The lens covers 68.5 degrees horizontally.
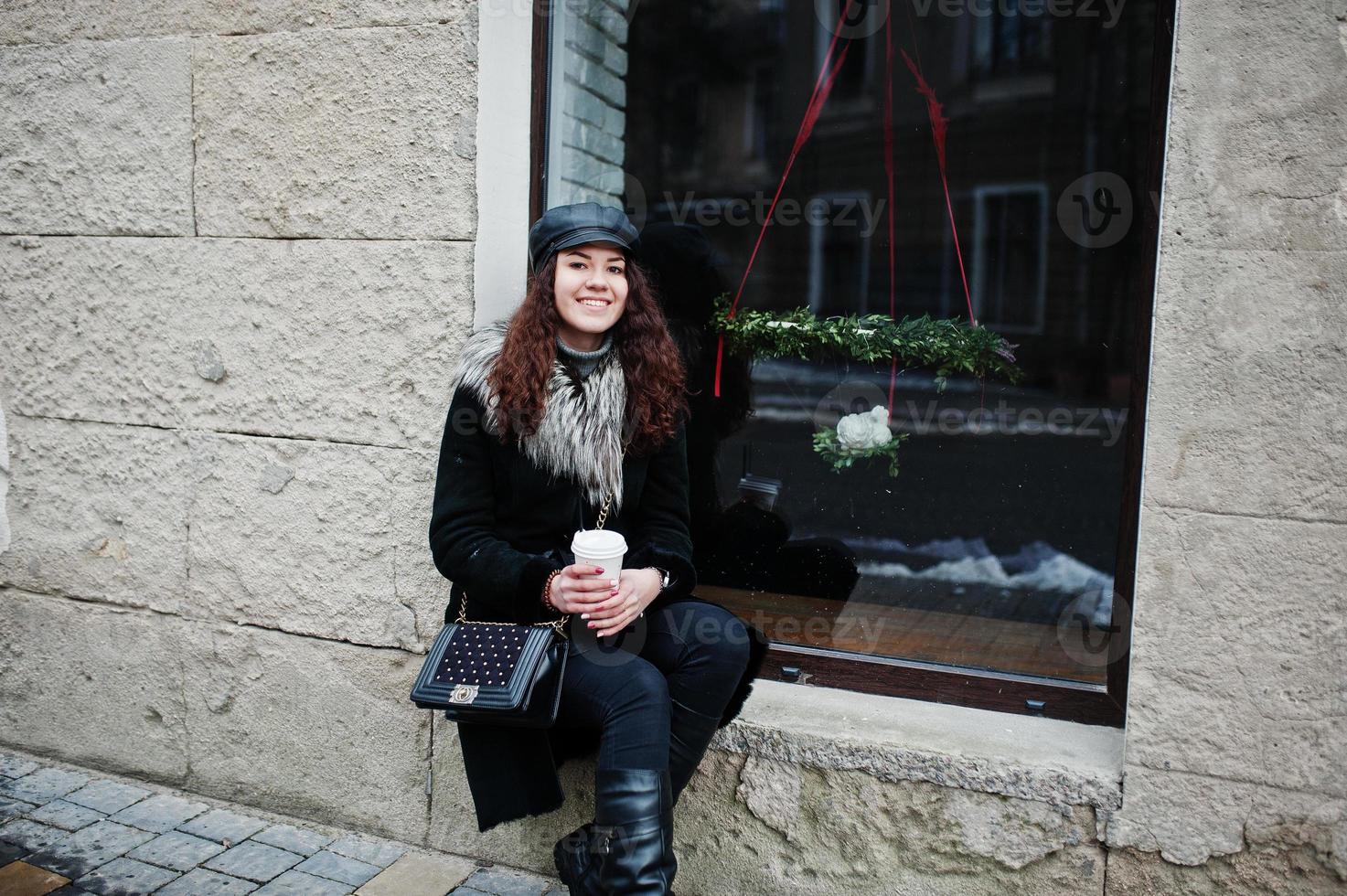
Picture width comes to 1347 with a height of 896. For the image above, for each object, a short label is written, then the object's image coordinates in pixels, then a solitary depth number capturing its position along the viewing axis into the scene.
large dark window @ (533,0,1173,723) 2.94
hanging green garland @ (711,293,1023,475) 3.07
